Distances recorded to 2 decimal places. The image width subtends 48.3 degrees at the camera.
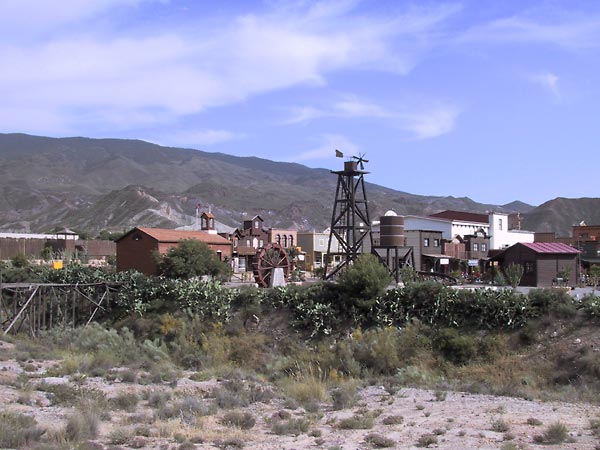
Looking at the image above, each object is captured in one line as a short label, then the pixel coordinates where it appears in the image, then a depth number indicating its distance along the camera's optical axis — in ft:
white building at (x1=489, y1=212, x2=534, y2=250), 234.79
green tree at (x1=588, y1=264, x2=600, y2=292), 151.27
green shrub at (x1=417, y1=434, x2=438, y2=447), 39.68
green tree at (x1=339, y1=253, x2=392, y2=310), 94.94
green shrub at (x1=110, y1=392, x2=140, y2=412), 49.11
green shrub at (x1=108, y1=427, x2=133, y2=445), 38.65
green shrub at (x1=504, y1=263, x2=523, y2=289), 134.80
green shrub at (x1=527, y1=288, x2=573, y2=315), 86.02
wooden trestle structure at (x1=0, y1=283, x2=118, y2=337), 102.94
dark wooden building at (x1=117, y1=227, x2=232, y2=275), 153.28
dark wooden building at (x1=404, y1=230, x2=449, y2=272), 197.77
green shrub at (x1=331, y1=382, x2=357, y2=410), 52.37
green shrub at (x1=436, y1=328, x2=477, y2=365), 83.41
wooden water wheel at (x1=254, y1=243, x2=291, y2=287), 152.53
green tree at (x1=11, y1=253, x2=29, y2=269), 162.61
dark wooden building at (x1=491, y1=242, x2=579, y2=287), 149.89
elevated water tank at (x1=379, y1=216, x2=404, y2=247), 143.13
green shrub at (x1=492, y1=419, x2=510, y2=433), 42.78
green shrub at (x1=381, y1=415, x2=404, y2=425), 45.41
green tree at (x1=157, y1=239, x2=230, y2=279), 133.39
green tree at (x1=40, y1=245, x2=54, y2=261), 219.22
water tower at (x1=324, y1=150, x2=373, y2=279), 146.51
